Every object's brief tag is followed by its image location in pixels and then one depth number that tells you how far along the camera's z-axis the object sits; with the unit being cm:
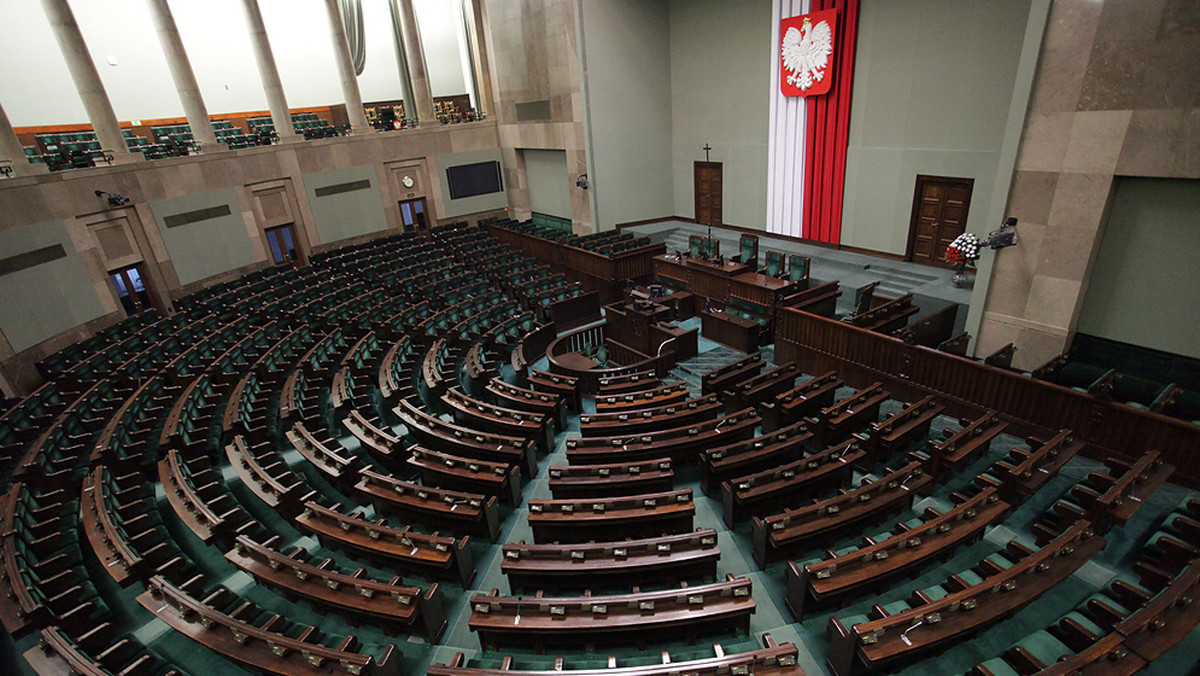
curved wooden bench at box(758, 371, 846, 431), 638
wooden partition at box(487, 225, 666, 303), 1222
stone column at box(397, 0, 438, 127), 1552
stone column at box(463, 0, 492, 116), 1797
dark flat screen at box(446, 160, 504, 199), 1789
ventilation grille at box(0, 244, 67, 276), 926
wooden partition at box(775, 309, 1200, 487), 528
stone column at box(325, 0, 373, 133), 1450
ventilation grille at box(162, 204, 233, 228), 1239
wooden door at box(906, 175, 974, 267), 1030
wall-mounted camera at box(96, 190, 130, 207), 1095
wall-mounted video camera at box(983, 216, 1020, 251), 728
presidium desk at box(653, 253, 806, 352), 942
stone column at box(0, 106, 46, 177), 956
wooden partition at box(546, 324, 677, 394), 822
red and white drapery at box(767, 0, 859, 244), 1160
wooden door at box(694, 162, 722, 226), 1546
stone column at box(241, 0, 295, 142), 1332
